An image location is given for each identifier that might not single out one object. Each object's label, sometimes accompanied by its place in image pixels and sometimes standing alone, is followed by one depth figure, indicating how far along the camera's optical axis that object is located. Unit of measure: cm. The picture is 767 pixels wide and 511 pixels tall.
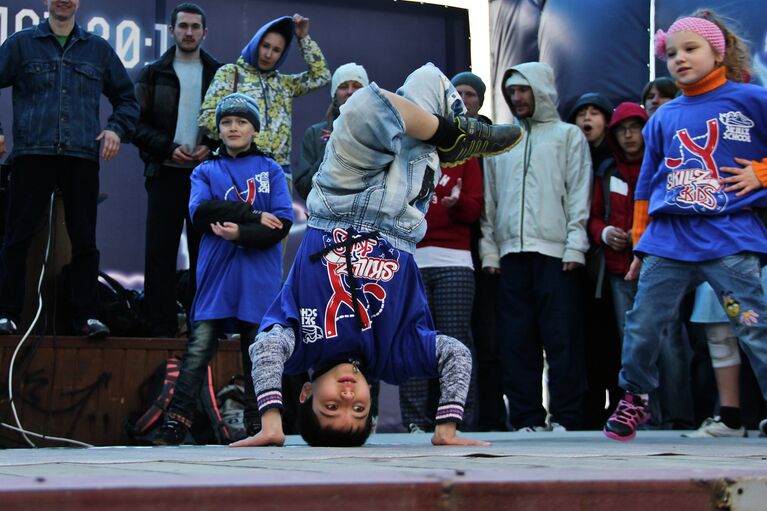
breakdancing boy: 743
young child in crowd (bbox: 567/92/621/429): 1303
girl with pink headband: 896
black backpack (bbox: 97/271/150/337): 1187
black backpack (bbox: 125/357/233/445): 1081
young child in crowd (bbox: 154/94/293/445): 991
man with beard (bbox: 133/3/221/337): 1213
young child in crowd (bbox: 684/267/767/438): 1044
